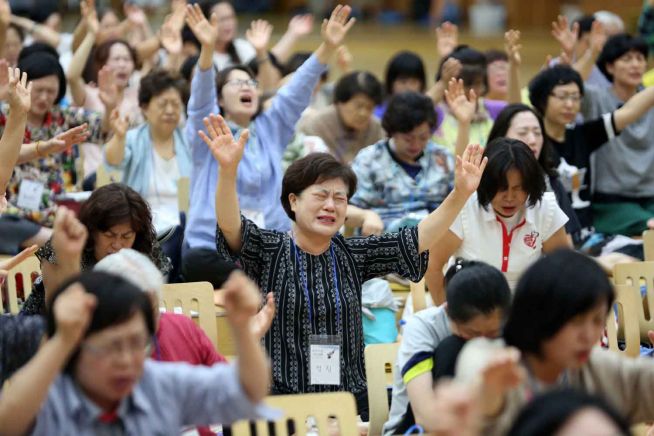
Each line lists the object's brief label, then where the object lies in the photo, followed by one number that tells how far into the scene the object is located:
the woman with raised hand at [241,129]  9.61
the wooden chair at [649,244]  8.84
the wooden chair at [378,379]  6.72
